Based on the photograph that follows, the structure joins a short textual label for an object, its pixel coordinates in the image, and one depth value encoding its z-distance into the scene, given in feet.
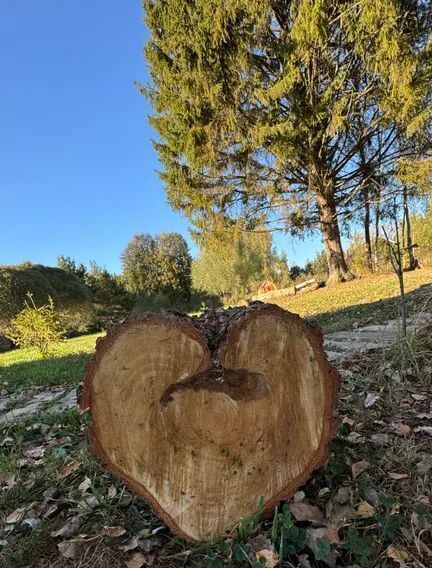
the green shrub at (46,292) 39.40
